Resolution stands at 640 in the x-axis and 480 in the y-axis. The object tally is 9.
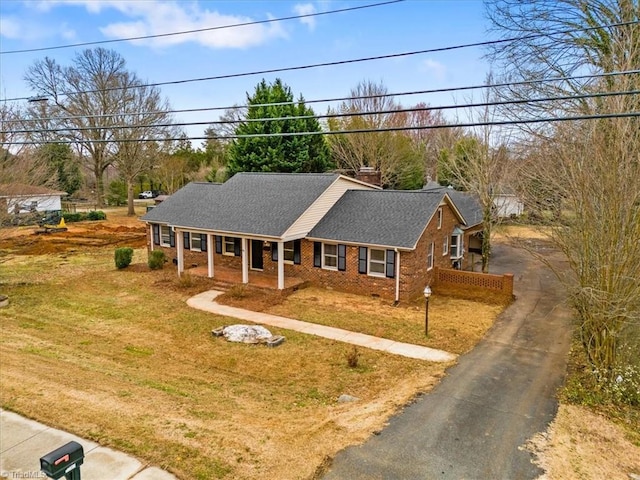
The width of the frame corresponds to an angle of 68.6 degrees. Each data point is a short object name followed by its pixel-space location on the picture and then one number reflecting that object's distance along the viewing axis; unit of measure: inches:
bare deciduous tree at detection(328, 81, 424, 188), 1567.2
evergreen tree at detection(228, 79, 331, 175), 1384.1
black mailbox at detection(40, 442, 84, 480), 209.6
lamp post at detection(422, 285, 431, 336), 545.0
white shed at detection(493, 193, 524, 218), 850.6
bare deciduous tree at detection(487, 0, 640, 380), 381.7
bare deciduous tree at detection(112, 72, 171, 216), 1771.7
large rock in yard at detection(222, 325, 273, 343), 535.5
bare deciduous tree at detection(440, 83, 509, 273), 807.7
